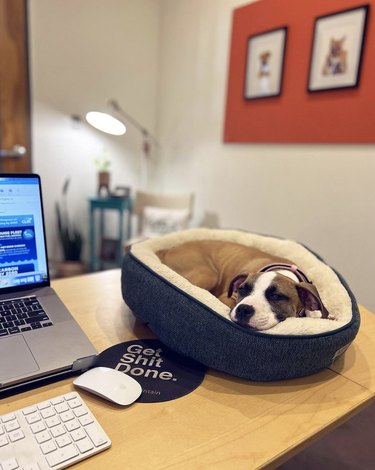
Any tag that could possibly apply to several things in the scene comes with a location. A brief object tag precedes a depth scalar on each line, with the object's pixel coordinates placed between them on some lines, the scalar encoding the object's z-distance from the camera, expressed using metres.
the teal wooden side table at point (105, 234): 3.24
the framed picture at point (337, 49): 2.02
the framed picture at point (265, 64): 2.42
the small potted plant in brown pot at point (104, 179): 3.32
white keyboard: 0.53
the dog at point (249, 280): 0.94
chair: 3.06
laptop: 0.73
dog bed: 0.73
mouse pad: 0.71
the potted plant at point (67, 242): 3.26
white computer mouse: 0.67
